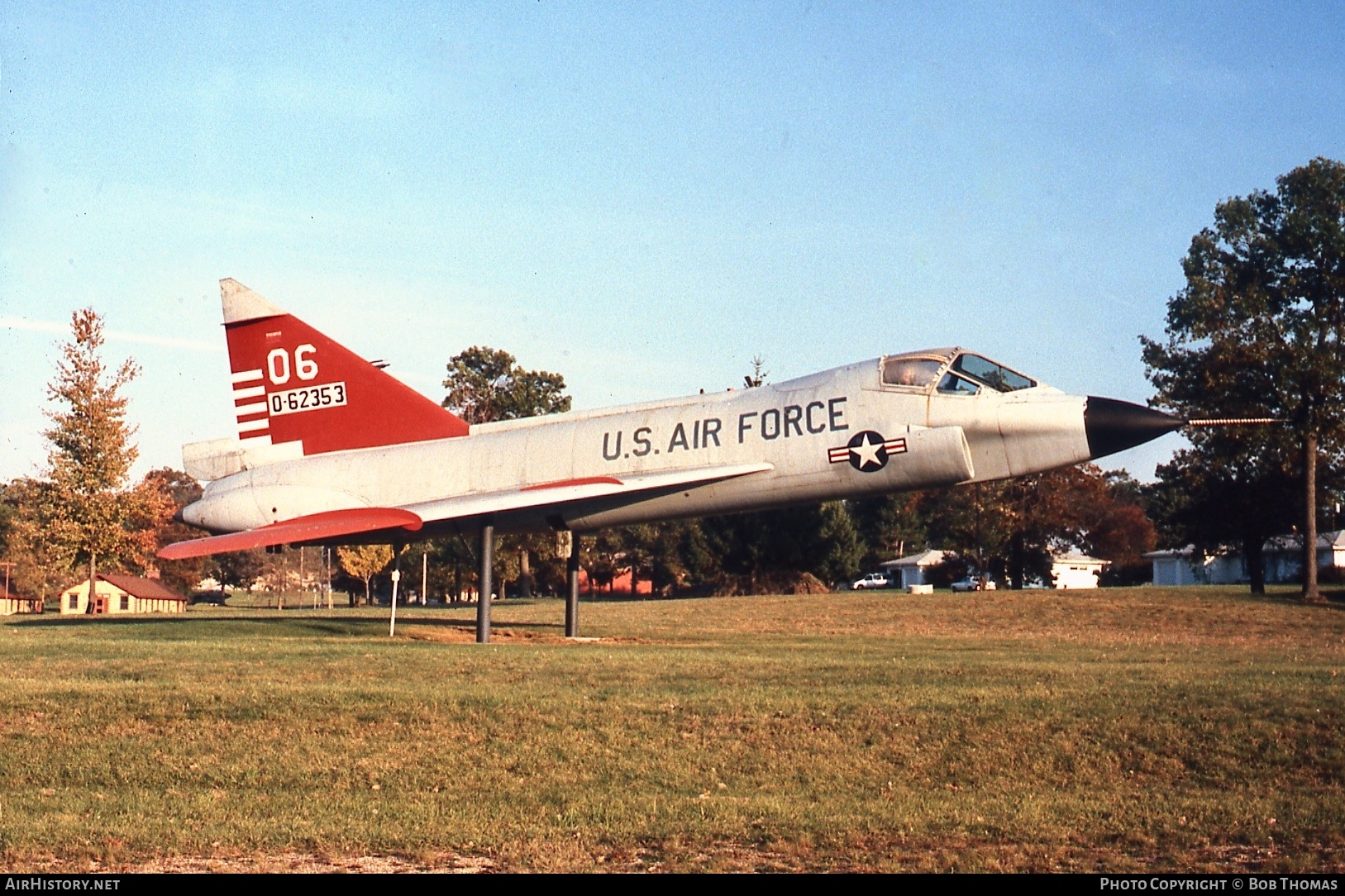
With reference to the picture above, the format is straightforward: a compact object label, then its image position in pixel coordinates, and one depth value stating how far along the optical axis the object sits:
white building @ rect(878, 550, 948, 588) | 95.19
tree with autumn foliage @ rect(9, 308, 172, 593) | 48.75
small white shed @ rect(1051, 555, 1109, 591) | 97.31
